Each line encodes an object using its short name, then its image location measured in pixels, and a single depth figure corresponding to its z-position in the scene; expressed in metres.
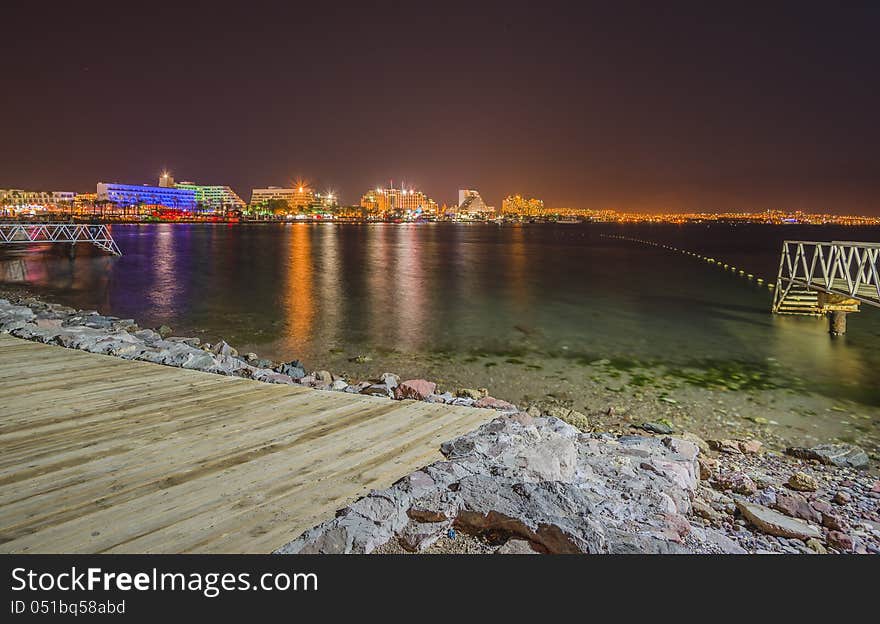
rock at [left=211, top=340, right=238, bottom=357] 12.95
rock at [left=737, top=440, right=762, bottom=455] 8.01
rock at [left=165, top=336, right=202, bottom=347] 14.02
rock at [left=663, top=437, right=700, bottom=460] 5.99
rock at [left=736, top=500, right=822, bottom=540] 4.53
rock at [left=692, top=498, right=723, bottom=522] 4.83
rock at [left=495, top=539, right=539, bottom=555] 3.77
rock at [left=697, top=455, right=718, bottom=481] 6.03
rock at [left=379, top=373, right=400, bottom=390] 9.69
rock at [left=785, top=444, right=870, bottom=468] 7.73
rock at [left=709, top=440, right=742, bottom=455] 7.91
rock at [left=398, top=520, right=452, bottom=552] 3.78
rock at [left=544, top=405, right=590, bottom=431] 9.13
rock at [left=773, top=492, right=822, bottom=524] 5.13
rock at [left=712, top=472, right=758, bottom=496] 5.72
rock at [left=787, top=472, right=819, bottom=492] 6.24
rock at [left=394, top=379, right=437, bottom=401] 8.62
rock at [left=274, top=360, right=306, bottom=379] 11.01
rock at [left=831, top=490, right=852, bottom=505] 5.86
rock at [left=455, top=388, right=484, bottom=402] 10.06
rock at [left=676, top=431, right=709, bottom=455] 7.84
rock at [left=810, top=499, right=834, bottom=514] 5.40
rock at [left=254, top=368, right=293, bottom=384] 9.27
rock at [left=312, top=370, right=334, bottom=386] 10.48
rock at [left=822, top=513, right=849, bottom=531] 4.95
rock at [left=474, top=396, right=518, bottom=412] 8.86
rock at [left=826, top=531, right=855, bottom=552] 4.52
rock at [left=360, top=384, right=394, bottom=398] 9.00
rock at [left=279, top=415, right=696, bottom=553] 3.81
